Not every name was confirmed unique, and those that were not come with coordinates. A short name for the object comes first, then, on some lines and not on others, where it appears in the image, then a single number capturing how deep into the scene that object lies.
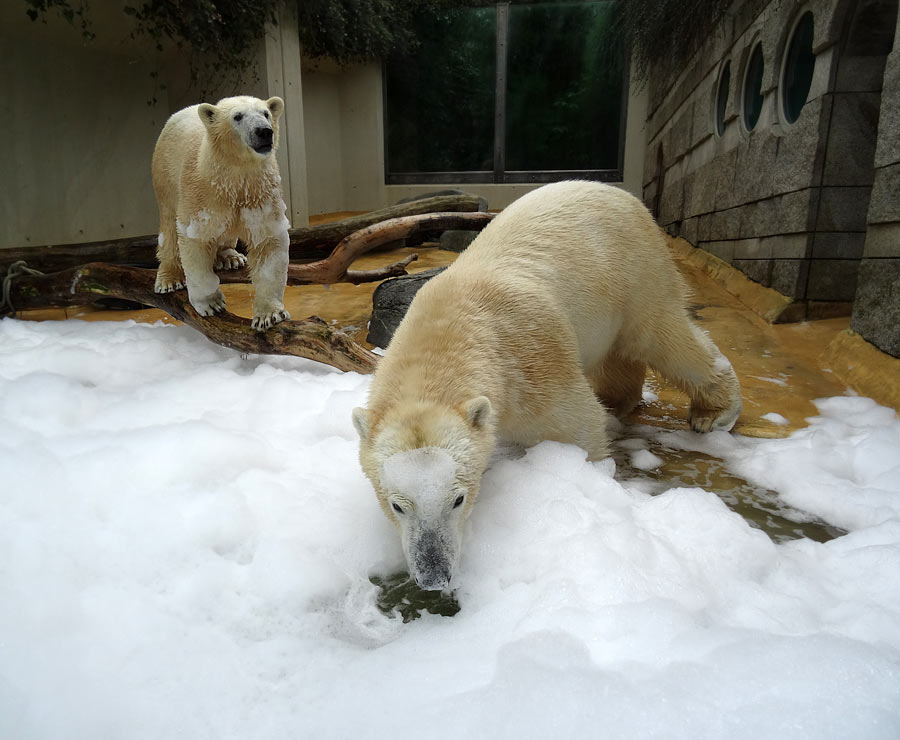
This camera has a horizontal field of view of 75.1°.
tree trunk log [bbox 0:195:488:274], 5.35
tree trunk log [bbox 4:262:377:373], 3.30
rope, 4.66
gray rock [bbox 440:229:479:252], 8.91
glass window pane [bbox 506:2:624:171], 12.47
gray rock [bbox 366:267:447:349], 4.24
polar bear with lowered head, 1.60
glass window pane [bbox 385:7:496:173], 12.82
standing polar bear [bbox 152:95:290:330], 2.83
